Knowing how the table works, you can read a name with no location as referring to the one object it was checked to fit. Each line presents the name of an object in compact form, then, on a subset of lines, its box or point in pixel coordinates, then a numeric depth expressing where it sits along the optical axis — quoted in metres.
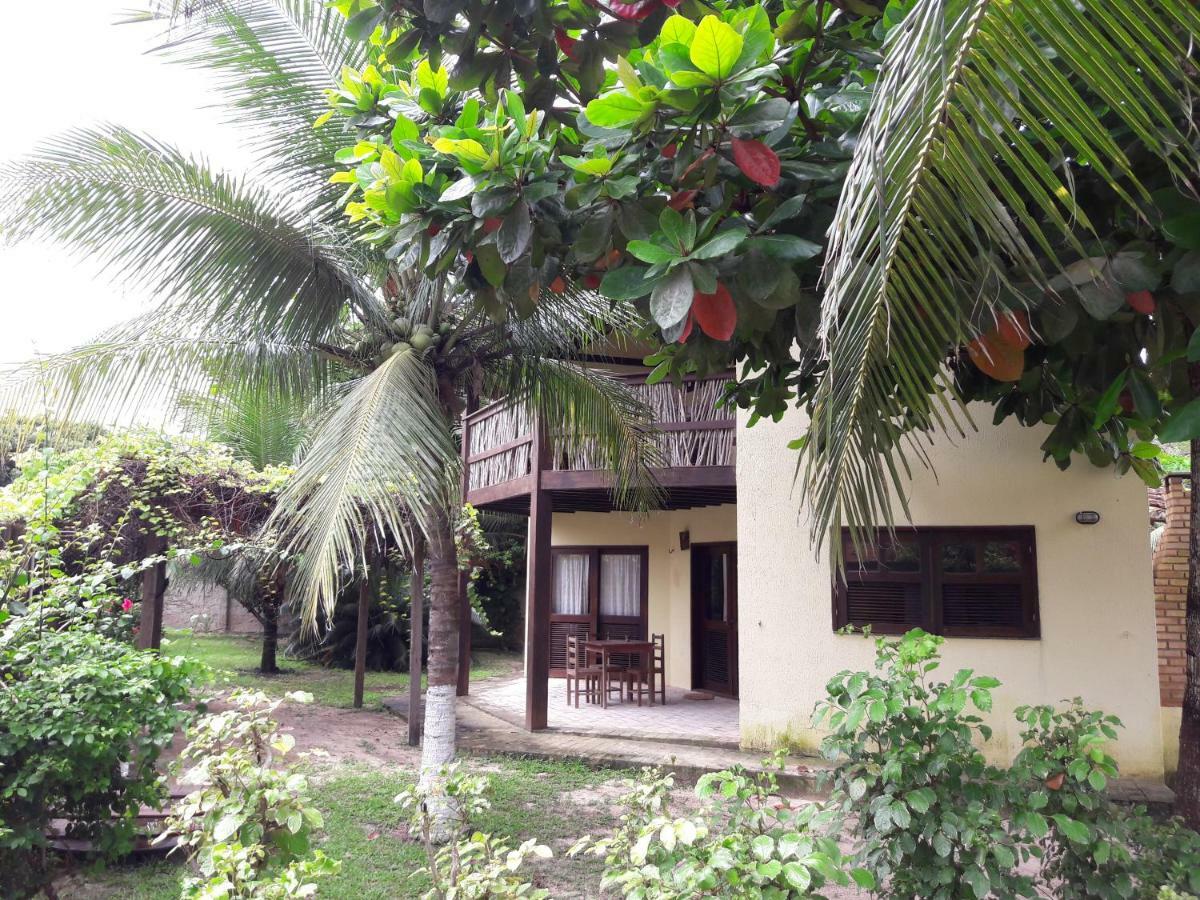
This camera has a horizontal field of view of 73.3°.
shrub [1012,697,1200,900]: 2.68
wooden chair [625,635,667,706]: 9.93
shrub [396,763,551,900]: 2.08
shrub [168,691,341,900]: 2.21
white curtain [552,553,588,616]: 12.53
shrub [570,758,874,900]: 1.99
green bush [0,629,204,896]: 3.58
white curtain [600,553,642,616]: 12.11
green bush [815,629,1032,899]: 2.79
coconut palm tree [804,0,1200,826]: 1.43
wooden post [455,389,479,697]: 11.02
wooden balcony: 8.15
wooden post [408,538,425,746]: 8.32
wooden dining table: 9.73
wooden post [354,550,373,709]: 10.62
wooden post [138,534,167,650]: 6.82
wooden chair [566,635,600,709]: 9.84
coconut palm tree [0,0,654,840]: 4.16
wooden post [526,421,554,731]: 8.42
